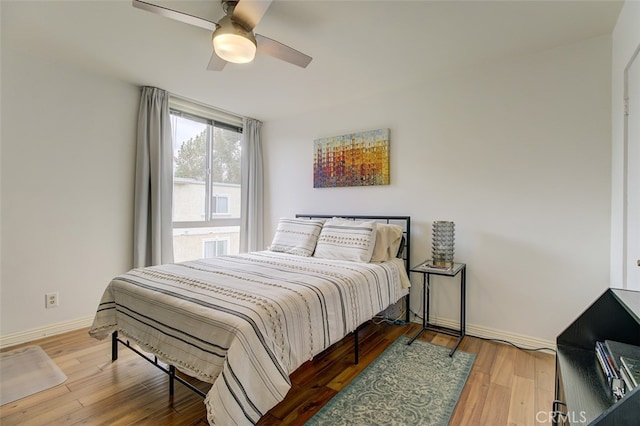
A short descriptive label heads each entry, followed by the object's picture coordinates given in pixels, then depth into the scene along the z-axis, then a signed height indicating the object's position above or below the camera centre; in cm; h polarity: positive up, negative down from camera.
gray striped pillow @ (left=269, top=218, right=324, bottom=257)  307 -27
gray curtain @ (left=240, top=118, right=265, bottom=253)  412 +30
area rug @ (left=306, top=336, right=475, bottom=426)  161 -114
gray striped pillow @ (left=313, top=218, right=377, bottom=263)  269 -28
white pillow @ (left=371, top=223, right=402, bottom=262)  276 -29
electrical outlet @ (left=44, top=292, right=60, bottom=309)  262 -83
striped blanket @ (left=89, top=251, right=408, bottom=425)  130 -60
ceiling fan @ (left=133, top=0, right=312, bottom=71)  164 +112
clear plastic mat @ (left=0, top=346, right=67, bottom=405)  182 -114
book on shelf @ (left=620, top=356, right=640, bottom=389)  82 -47
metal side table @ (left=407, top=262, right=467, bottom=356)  243 -78
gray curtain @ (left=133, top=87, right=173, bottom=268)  308 +29
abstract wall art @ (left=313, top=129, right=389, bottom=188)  321 +63
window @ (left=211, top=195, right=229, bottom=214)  393 +10
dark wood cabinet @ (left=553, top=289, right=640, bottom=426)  94 -60
